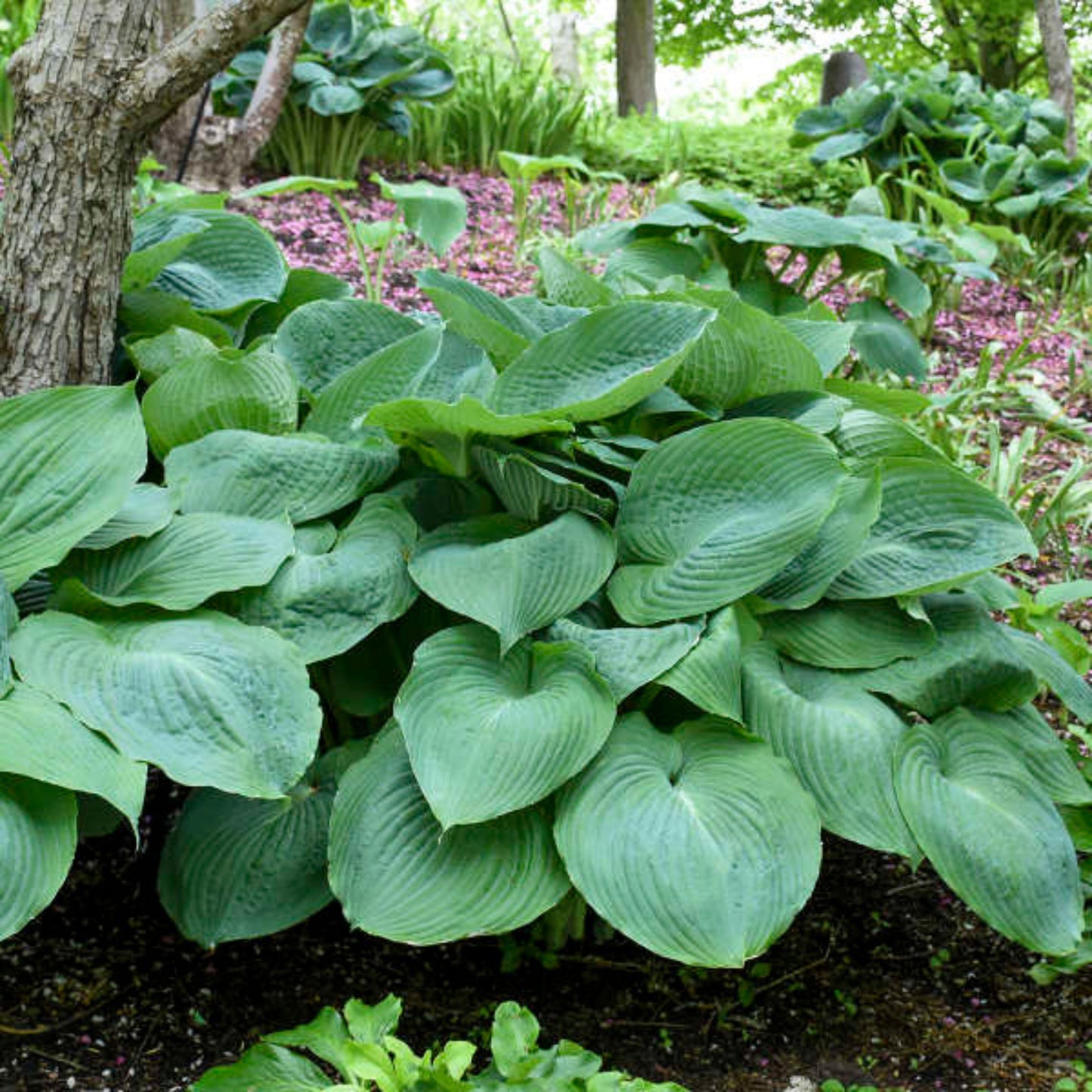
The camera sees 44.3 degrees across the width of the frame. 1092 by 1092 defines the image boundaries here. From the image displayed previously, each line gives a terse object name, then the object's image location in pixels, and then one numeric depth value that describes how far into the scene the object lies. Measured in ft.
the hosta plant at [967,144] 20.30
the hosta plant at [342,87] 19.53
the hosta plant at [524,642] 5.62
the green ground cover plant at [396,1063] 4.63
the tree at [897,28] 41.78
